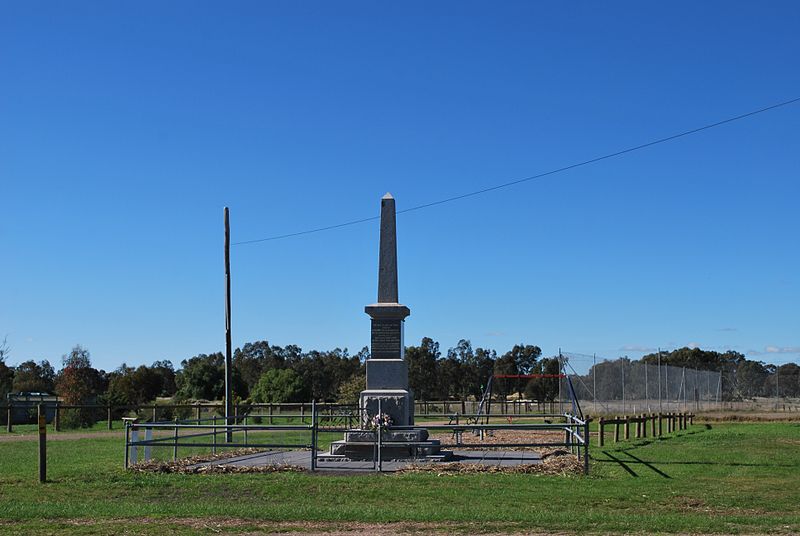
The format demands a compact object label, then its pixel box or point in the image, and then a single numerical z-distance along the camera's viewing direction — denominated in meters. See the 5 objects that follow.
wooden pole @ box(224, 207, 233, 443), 30.45
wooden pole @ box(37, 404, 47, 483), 16.73
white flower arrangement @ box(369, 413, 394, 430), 20.25
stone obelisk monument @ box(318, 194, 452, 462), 20.92
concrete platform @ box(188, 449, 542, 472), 18.77
